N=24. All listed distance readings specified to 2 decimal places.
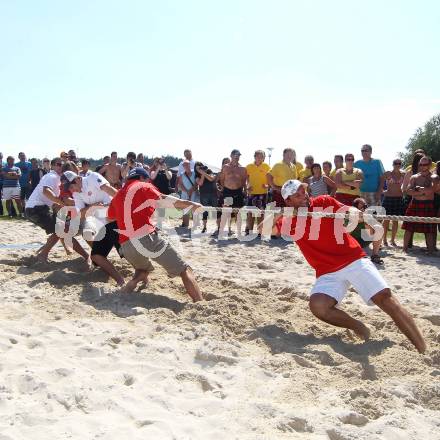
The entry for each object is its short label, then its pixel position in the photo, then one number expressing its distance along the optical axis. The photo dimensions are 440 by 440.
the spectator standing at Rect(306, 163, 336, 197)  9.61
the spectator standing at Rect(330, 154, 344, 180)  10.35
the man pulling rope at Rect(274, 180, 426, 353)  4.44
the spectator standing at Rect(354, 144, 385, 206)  9.29
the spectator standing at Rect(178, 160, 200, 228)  11.41
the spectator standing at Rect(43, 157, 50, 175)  14.04
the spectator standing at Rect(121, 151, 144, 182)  11.20
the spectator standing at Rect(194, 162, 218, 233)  11.52
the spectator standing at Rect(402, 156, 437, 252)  8.50
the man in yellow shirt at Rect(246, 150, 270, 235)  10.54
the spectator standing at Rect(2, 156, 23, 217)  13.93
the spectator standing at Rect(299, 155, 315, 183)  10.19
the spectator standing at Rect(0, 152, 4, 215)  14.46
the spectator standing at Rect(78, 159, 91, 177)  10.92
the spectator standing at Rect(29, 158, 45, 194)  14.05
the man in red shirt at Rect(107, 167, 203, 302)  5.63
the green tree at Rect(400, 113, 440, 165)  37.97
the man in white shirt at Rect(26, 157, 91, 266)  7.40
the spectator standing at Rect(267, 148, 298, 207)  9.87
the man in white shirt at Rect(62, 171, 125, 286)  6.59
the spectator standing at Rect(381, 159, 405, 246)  9.32
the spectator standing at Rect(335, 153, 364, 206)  9.01
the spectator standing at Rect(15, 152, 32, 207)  14.38
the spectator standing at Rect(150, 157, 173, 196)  11.68
